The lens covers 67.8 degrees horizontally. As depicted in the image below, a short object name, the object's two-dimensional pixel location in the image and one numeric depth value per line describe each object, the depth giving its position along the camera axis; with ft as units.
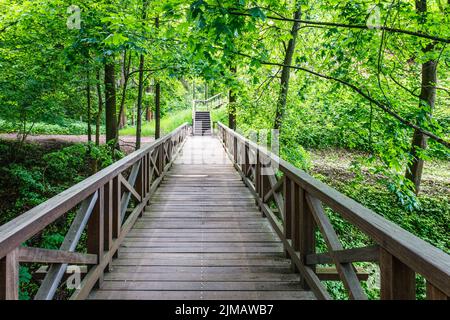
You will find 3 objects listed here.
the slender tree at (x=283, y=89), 24.40
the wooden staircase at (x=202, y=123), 75.92
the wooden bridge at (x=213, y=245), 4.90
